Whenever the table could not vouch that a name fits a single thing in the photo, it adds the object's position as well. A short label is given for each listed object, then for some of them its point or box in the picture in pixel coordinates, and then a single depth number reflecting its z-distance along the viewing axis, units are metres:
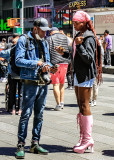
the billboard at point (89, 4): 35.15
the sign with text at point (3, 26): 54.25
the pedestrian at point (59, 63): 9.76
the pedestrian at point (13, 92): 9.52
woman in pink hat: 5.79
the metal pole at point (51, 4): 44.45
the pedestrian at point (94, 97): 10.37
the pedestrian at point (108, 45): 21.88
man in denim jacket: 5.58
